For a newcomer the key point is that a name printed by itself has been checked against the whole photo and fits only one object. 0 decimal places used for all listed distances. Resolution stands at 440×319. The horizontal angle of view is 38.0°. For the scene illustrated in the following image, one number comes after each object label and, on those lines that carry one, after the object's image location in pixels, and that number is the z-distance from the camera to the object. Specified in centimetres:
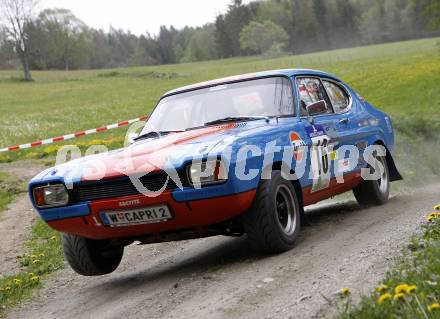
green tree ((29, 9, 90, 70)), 7434
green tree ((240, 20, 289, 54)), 10494
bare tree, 6322
